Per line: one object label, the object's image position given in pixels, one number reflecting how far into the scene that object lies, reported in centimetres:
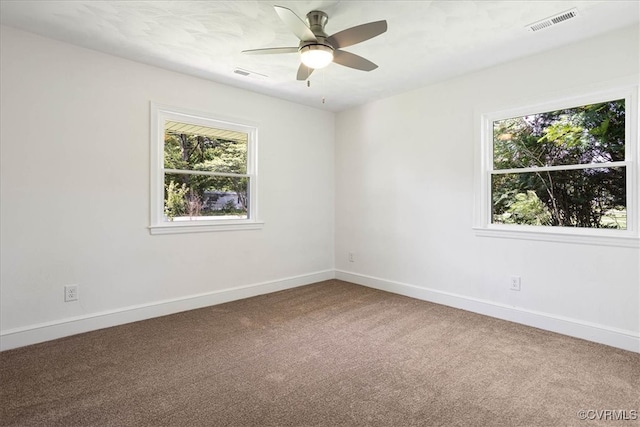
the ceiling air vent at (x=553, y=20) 252
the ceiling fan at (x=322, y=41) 219
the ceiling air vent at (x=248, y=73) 359
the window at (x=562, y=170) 284
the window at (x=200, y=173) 358
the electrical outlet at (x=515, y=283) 337
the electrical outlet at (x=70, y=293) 302
